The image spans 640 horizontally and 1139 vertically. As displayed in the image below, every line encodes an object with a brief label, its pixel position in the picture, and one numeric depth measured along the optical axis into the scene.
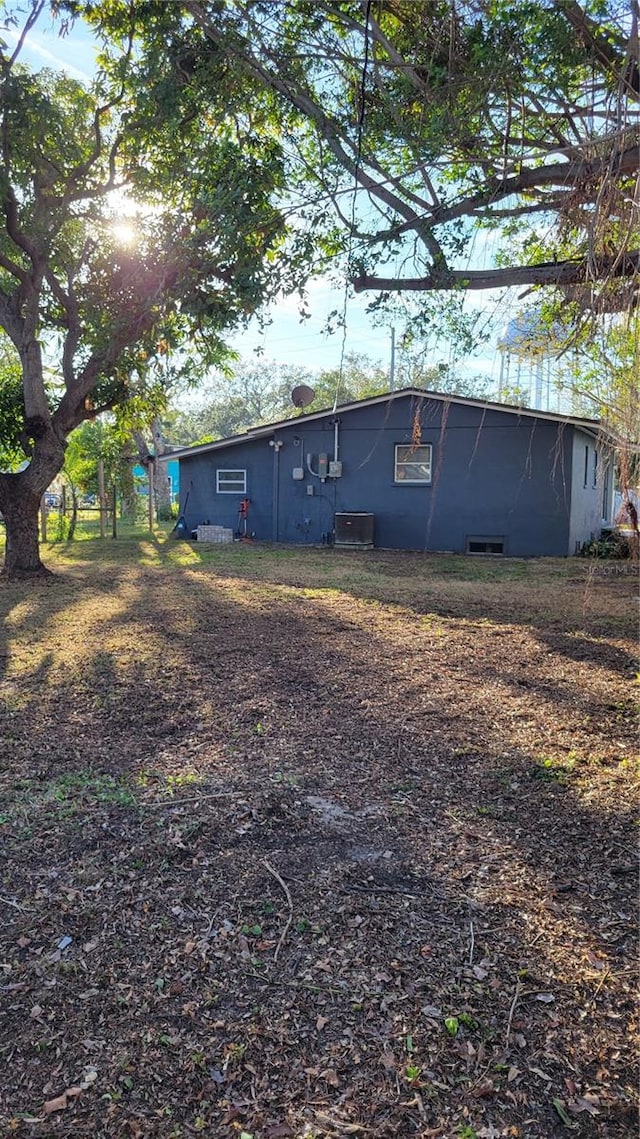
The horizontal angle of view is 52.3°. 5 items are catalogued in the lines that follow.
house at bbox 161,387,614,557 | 13.07
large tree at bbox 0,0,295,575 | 4.98
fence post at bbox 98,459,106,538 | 15.96
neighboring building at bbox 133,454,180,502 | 22.56
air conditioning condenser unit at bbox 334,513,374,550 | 14.27
